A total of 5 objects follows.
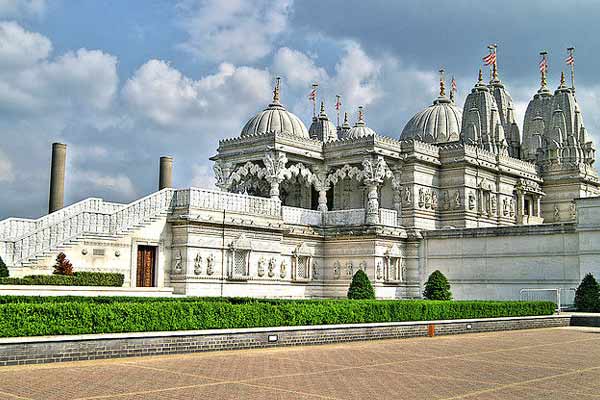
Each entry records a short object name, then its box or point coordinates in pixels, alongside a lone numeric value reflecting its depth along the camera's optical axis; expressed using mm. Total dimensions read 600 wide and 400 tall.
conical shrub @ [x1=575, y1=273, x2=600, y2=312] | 39469
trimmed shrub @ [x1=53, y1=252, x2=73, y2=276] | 32406
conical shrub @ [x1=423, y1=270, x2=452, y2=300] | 43312
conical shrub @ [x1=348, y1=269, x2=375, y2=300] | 41497
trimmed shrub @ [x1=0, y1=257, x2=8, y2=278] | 29156
